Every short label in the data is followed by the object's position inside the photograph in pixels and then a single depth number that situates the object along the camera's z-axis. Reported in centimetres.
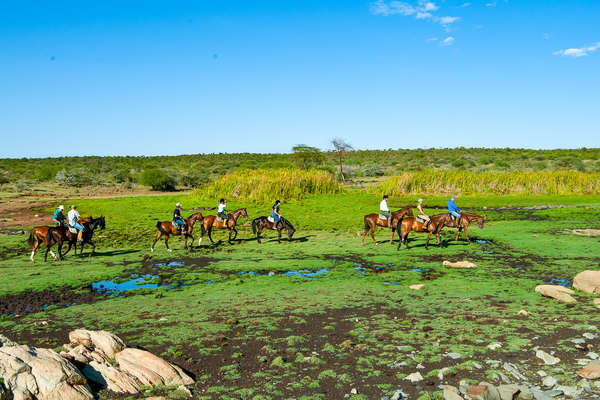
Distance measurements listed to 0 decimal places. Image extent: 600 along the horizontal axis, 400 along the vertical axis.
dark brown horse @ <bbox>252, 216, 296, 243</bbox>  1955
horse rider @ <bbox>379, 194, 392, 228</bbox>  1805
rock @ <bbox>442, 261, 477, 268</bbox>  1321
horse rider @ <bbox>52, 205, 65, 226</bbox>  1667
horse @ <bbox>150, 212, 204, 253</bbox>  1758
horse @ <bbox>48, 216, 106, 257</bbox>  1608
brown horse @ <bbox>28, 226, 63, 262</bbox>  1593
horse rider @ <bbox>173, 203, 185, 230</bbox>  1770
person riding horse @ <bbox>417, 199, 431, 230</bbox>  1733
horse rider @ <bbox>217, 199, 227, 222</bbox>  1969
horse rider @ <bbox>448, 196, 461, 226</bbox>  1785
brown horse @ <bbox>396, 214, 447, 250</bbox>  1709
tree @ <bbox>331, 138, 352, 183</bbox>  5292
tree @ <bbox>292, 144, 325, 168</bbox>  5997
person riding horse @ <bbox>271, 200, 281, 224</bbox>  1956
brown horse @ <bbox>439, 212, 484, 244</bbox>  1748
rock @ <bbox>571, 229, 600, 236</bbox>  1803
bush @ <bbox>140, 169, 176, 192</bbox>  4647
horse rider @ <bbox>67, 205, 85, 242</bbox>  1656
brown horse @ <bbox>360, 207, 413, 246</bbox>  1793
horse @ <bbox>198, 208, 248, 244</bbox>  1930
